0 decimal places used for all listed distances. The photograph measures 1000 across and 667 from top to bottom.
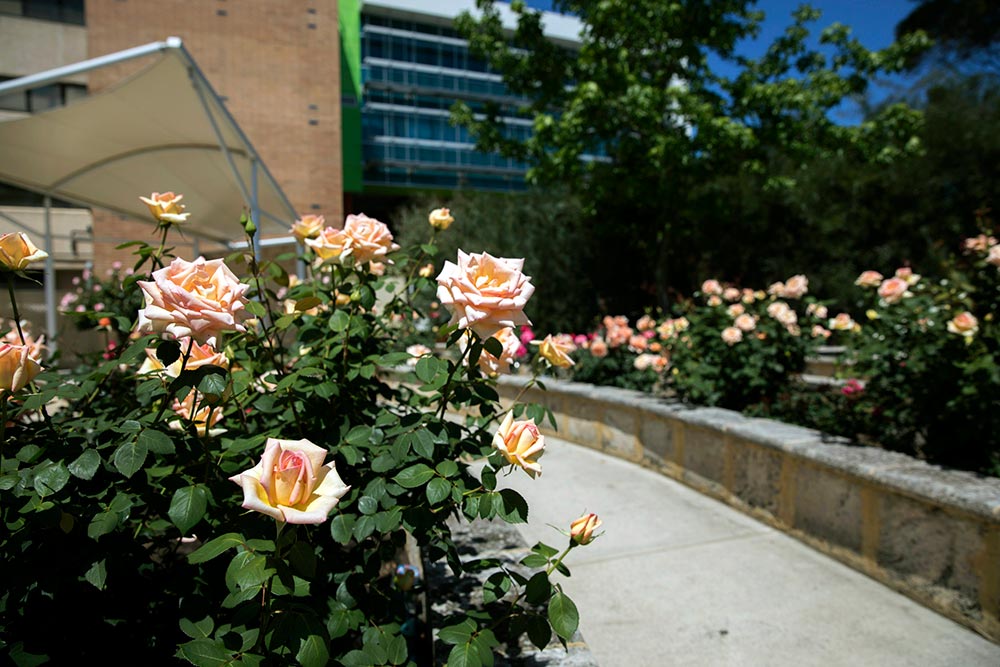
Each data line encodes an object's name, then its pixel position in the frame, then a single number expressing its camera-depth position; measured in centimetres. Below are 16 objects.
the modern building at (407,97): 2800
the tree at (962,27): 1505
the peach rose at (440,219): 166
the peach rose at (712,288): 414
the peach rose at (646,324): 483
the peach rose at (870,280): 327
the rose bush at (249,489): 95
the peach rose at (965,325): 238
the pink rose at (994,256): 238
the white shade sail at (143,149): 555
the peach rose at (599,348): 468
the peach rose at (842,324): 342
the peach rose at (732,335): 372
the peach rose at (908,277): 302
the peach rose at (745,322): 377
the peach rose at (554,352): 141
